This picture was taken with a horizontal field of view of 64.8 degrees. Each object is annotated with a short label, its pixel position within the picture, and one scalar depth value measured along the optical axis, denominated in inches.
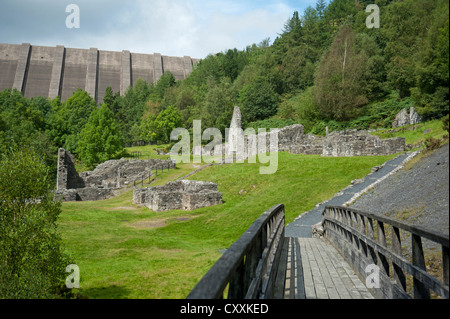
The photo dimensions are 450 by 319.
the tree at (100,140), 2306.8
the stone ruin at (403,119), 1333.4
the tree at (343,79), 1844.2
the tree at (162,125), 3002.0
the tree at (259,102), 2721.5
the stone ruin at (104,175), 1407.5
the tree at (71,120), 2856.8
